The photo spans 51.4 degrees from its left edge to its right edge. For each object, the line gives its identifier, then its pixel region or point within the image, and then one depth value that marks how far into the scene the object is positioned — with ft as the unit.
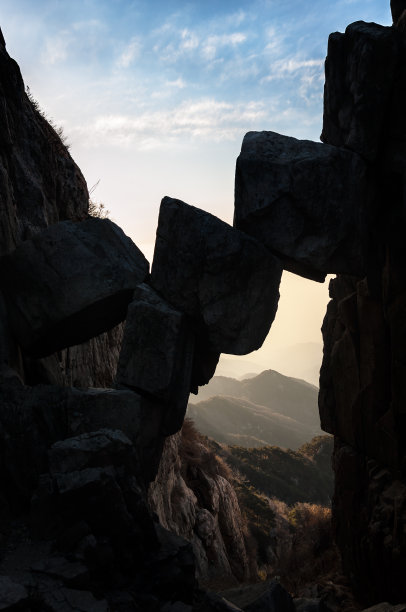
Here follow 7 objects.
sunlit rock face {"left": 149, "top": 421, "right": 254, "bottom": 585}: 49.75
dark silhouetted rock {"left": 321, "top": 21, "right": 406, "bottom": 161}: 25.45
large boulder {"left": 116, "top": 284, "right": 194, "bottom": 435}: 22.53
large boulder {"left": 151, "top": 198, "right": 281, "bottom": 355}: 22.89
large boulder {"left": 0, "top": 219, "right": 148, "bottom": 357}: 22.94
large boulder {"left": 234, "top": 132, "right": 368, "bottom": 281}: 23.32
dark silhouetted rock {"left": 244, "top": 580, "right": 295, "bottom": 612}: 18.73
